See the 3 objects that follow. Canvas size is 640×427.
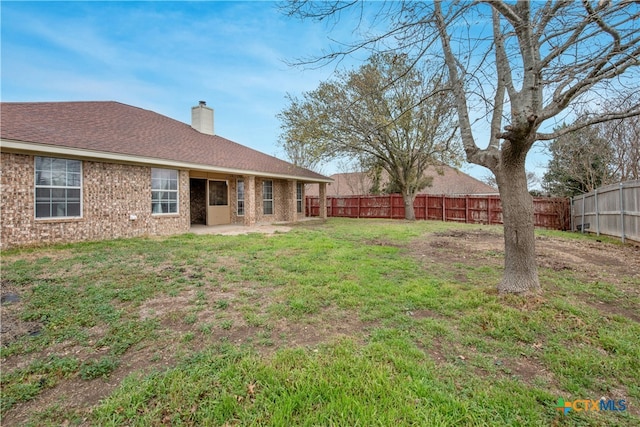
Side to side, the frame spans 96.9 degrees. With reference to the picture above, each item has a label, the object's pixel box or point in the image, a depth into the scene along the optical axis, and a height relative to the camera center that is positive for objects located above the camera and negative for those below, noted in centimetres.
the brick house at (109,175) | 699 +124
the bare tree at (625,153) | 1138 +249
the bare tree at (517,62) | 306 +185
